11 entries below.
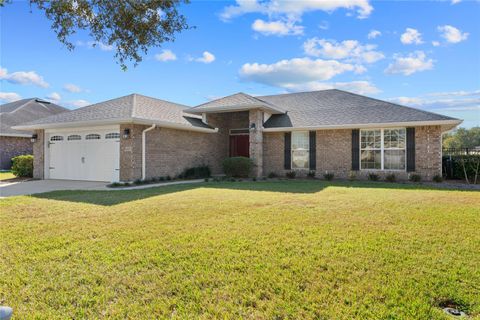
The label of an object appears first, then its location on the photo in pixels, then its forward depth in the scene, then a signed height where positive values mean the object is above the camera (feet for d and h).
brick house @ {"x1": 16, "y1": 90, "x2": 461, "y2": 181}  44.70 +4.01
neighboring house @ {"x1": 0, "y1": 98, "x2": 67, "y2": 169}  73.46 +10.35
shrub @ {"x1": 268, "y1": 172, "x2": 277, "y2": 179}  54.75 -2.22
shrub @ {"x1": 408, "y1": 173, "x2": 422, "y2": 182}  44.61 -2.18
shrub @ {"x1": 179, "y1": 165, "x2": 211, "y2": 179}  52.44 -1.74
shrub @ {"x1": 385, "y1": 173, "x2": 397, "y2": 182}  46.19 -2.36
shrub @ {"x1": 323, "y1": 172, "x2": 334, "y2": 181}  49.23 -2.18
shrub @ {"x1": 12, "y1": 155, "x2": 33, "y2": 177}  54.80 -0.50
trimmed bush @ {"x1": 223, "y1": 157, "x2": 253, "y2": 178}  51.80 -0.56
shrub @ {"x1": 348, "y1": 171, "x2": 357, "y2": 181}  48.67 -2.16
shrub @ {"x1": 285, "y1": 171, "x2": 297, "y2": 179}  53.01 -2.00
